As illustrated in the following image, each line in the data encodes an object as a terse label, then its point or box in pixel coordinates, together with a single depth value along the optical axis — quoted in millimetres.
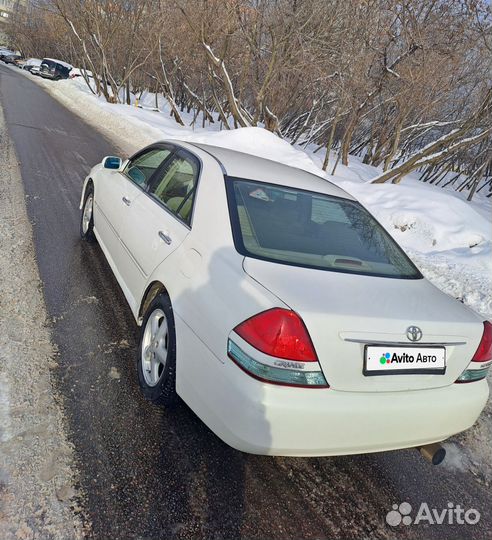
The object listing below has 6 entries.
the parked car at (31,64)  40150
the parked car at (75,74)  36328
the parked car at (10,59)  49875
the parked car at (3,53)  50219
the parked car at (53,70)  36750
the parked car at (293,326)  2074
